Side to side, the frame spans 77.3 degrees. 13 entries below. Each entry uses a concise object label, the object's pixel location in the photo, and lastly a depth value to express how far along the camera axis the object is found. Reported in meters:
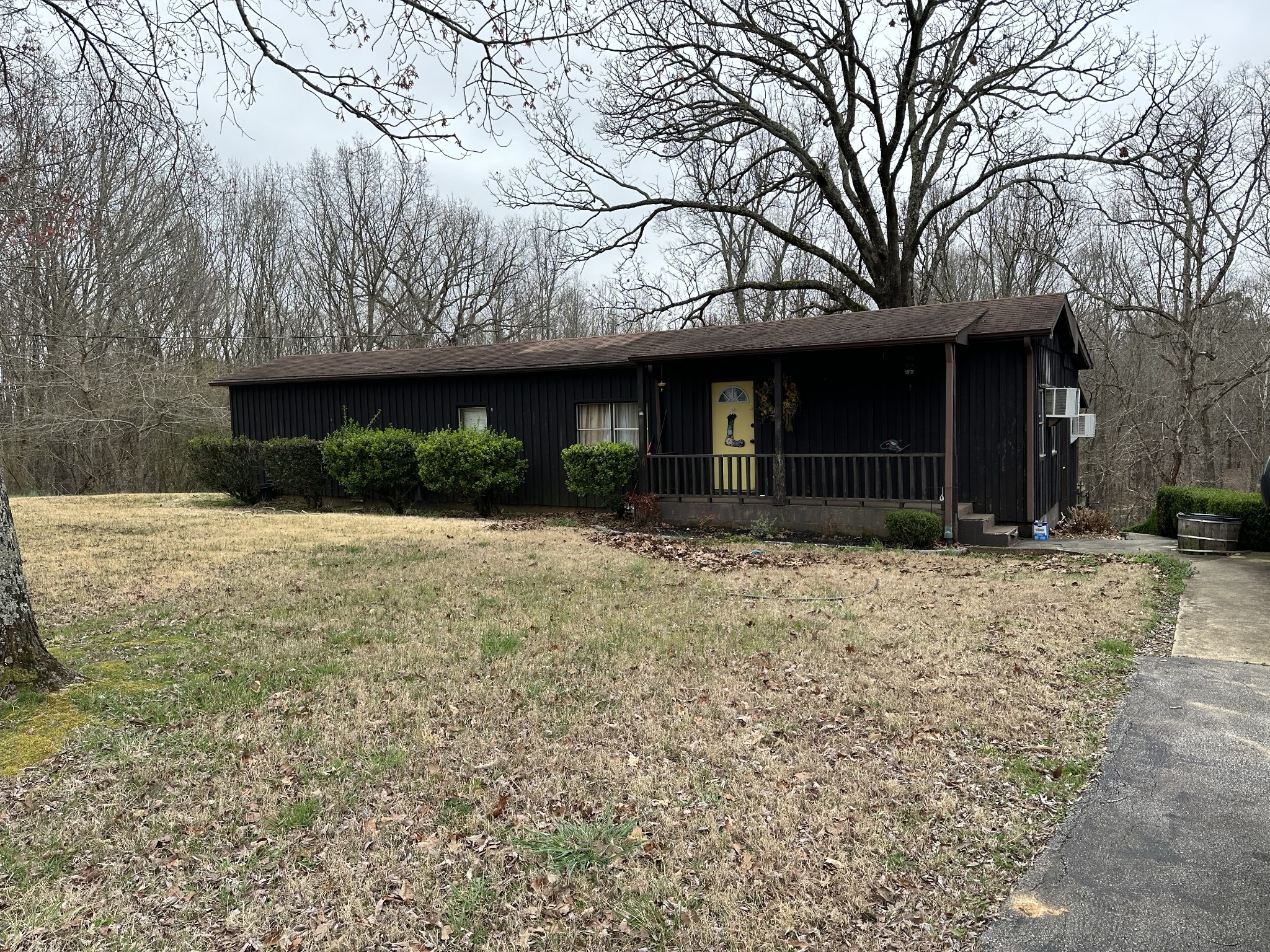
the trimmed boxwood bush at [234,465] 16.20
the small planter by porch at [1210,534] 10.22
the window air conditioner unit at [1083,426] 13.80
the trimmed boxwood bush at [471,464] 14.05
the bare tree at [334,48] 4.66
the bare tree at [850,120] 17.73
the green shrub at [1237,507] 10.35
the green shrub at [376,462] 14.91
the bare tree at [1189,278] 18.38
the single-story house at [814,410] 11.30
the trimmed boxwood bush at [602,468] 13.27
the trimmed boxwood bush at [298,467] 15.88
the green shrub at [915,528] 10.51
